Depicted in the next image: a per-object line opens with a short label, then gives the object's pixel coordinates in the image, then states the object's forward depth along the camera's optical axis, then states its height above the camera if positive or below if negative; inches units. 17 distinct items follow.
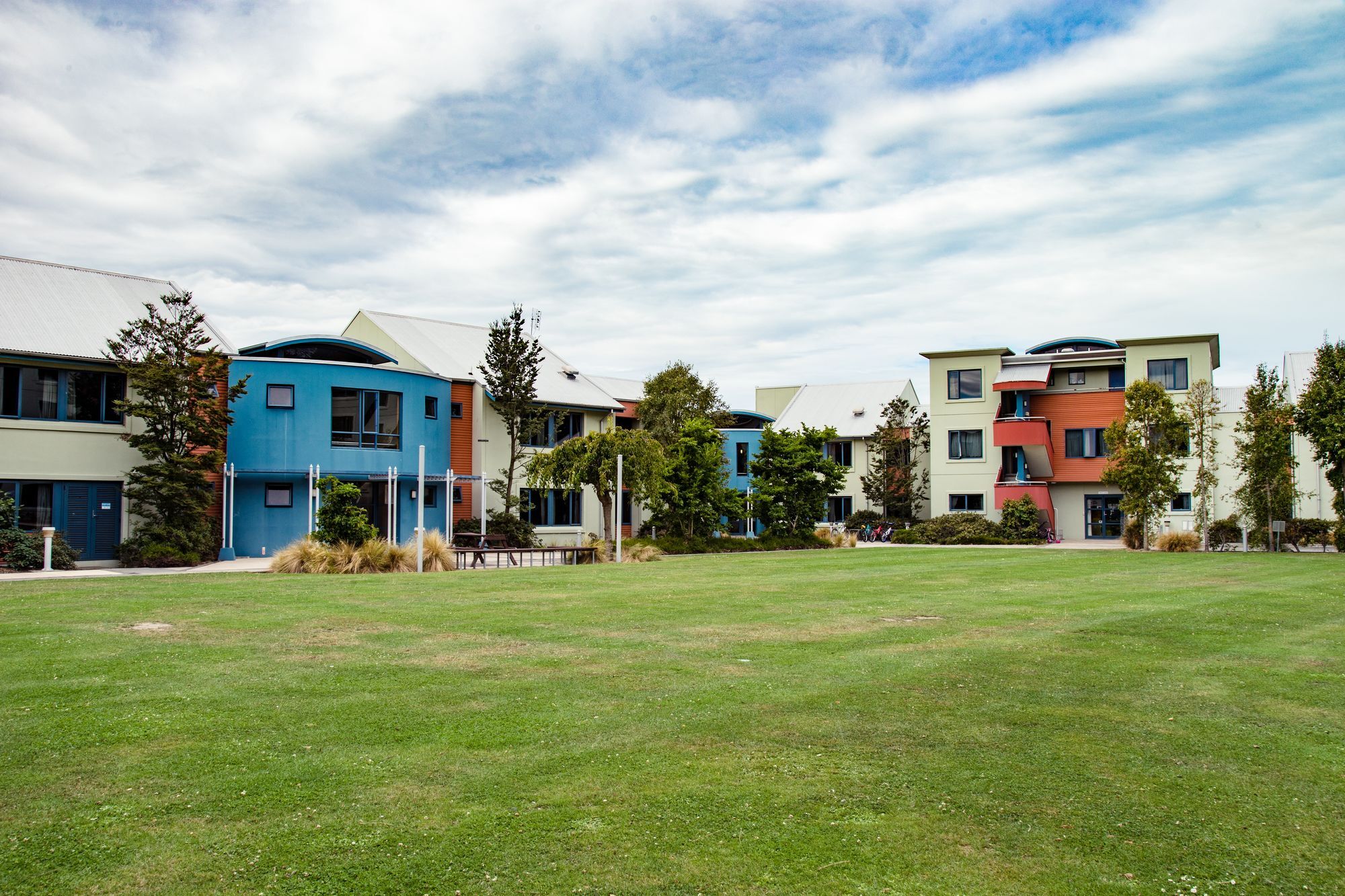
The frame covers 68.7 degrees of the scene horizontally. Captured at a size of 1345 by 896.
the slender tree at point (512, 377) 1365.7 +181.2
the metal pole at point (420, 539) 828.4 -27.3
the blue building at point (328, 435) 1152.2 +90.6
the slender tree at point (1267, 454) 1301.7 +63.9
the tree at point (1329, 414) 1227.2 +110.1
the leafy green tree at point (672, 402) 1717.5 +184.3
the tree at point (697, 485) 1401.3 +29.5
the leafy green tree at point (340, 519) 860.0 -9.7
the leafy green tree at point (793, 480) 1487.5 +37.1
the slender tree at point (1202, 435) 1338.6 +93.1
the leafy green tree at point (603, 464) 1212.5 +52.1
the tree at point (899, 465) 1831.9 +73.5
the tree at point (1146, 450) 1342.3 +71.1
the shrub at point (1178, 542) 1286.9 -53.1
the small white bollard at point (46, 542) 867.4 -29.2
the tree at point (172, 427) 983.0 +84.1
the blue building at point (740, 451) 1989.4 +110.5
